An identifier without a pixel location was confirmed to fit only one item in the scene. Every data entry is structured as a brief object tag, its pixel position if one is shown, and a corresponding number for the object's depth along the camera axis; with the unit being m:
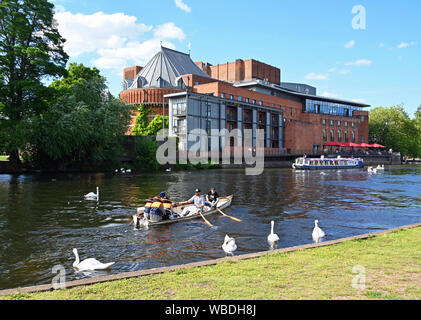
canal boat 77.62
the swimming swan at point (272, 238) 14.51
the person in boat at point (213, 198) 22.18
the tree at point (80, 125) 47.66
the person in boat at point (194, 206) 20.23
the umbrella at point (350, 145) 115.31
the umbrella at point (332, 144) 117.12
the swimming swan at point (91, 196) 28.41
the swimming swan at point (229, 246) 12.52
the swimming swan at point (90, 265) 10.97
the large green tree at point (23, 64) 44.91
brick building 80.56
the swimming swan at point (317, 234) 14.91
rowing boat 17.94
